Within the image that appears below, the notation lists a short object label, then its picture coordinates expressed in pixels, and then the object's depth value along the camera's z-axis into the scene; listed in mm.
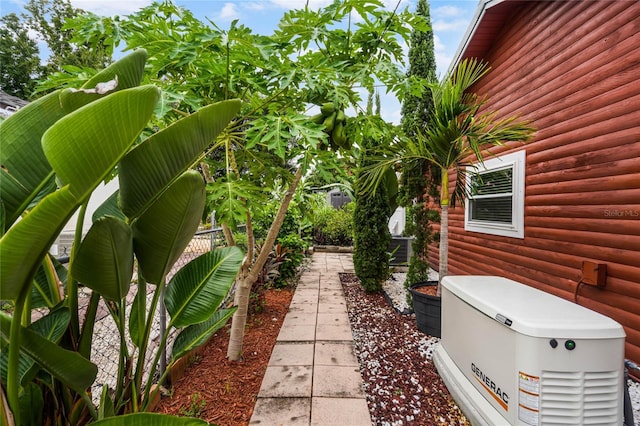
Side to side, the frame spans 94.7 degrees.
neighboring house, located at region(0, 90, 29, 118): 4966
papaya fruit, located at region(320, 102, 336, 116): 2091
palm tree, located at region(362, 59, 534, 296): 3027
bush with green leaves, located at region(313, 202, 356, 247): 9867
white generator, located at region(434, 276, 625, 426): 1485
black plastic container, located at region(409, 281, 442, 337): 3307
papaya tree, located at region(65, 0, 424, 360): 1649
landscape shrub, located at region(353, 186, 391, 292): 4906
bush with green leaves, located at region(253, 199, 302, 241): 5084
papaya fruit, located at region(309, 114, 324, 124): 2145
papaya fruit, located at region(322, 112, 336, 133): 2074
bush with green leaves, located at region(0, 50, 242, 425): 703
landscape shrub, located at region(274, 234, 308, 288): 5234
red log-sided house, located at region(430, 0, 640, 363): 2572
